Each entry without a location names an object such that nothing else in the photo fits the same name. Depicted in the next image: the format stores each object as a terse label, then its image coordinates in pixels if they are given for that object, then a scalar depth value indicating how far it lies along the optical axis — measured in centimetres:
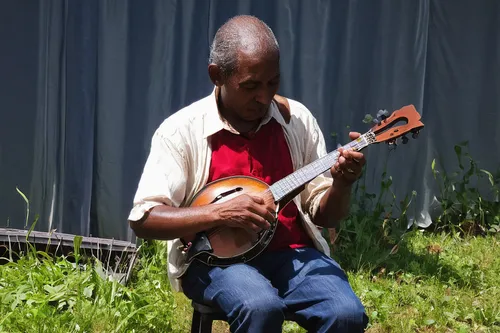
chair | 328
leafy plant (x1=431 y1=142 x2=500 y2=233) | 580
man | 312
